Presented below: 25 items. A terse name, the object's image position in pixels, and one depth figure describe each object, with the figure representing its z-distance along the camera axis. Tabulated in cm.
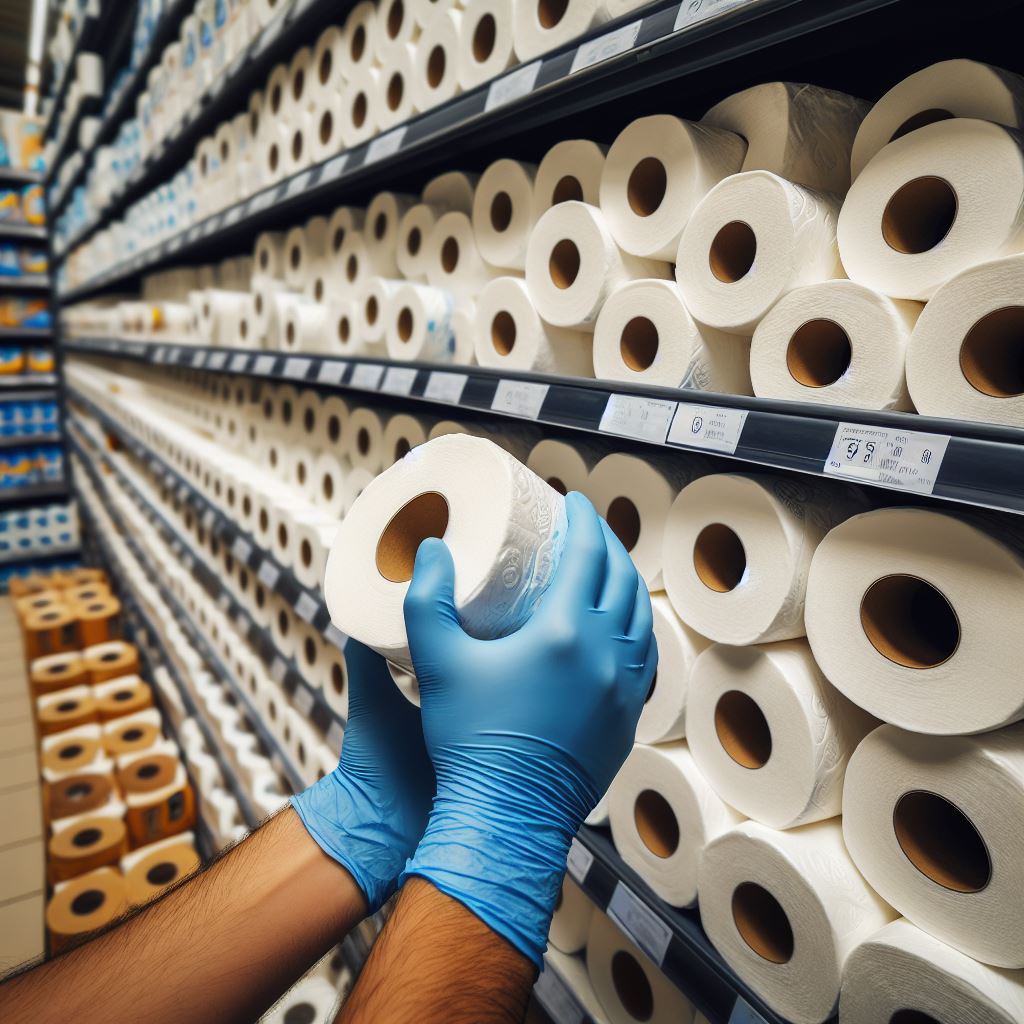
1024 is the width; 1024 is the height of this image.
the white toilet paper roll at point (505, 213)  119
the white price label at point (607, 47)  81
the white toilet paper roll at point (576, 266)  98
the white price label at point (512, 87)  97
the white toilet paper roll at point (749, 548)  80
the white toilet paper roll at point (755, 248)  75
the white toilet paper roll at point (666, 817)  91
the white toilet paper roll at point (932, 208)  62
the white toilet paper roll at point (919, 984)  63
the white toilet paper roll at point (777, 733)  80
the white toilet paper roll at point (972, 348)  59
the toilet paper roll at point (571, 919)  123
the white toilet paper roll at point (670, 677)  94
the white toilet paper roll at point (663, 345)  87
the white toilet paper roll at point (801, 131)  83
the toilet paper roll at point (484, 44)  105
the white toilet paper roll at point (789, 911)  75
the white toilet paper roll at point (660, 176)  88
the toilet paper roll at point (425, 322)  132
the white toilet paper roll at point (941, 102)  65
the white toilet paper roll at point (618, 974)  113
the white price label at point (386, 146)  127
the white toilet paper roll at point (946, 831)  63
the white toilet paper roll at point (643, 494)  98
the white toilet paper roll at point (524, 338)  111
